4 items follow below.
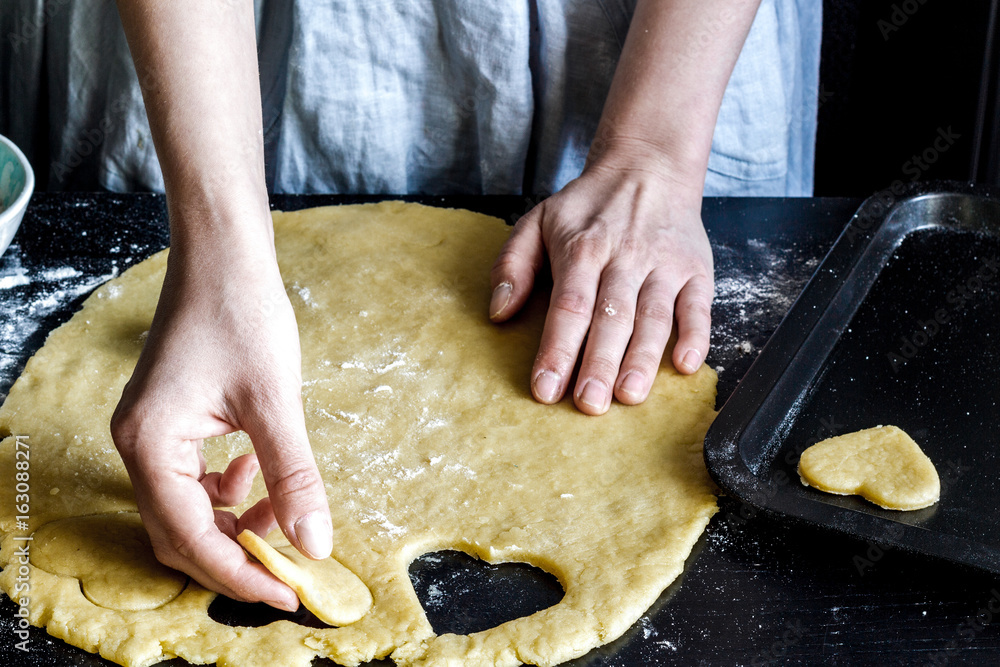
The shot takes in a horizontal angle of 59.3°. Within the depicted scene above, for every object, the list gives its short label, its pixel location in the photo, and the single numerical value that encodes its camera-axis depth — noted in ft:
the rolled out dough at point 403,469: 2.90
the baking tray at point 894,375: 3.24
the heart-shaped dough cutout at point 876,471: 3.35
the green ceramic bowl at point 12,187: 4.11
